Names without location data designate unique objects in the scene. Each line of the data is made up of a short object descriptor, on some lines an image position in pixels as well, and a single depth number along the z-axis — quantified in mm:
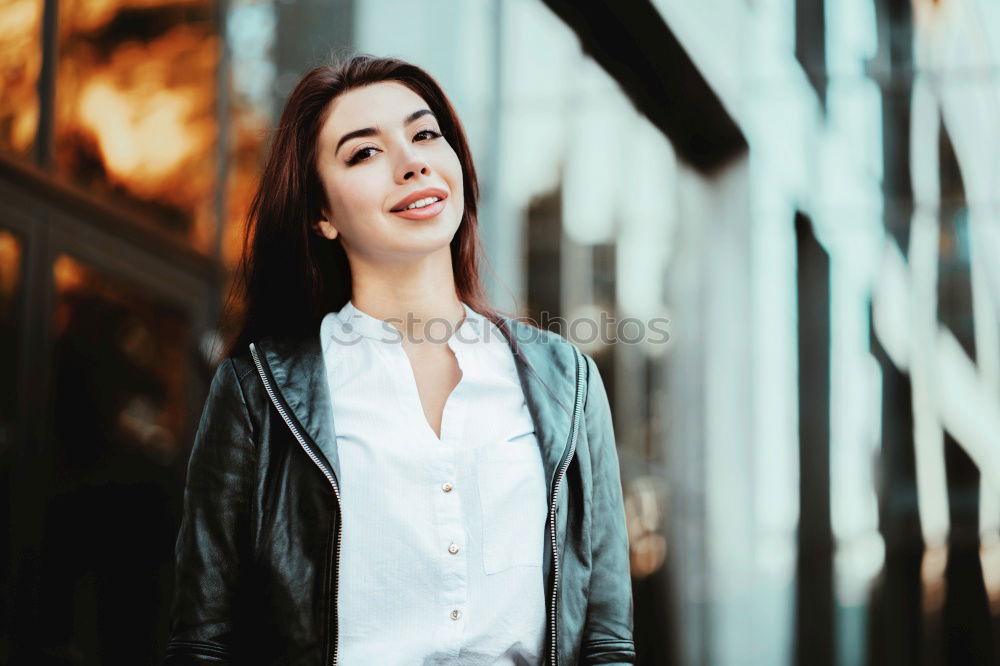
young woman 1563
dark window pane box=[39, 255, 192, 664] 5086
